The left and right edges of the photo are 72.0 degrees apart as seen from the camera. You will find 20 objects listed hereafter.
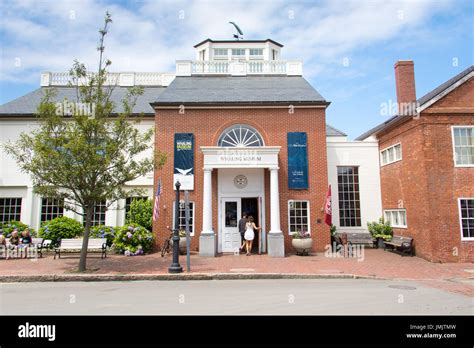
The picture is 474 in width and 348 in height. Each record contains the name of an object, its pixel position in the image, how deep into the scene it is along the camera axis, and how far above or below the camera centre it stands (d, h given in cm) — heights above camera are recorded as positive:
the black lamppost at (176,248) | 1080 -126
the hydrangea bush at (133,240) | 1492 -135
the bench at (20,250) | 1405 -165
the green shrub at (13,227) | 1634 -75
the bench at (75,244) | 1484 -150
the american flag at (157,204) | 1459 +29
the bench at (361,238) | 1725 -160
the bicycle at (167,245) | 1445 -161
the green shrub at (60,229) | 1645 -88
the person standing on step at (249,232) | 1455 -101
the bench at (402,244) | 1464 -168
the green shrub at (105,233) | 1630 -109
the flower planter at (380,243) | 1727 -189
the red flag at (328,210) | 1460 -7
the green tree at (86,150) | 1091 +207
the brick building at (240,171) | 1515 +193
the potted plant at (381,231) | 1720 -124
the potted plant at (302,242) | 1456 -149
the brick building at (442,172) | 1345 +152
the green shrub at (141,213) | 1655 -12
